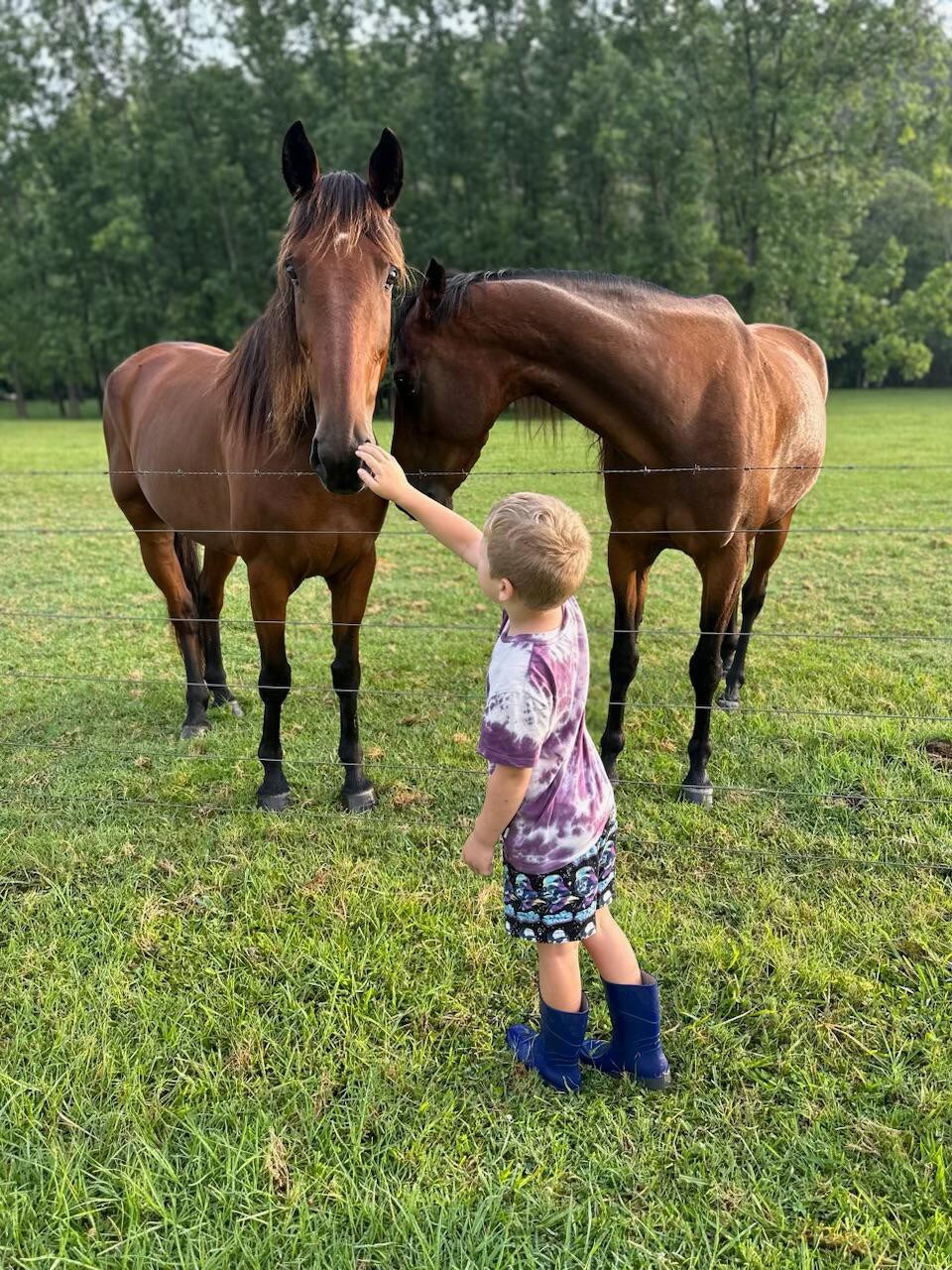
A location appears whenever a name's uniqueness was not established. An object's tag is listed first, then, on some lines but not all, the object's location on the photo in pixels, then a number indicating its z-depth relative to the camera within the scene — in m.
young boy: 1.74
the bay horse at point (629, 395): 3.06
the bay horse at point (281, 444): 2.54
